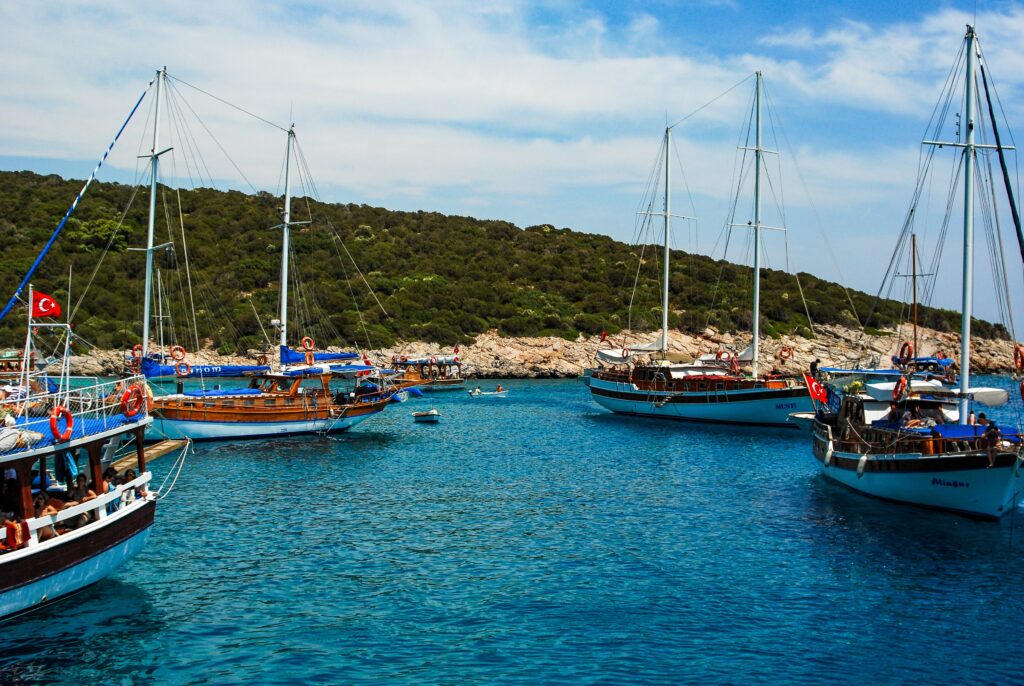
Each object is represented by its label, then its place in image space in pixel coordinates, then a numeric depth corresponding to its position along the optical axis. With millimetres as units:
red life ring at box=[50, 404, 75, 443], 16966
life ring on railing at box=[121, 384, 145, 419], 19641
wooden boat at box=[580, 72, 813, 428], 52719
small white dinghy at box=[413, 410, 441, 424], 56344
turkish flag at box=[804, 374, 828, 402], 36219
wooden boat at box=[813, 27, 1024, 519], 24953
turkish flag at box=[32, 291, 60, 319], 20719
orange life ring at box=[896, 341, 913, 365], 39425
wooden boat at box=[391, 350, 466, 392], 84375
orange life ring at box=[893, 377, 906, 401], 30906
